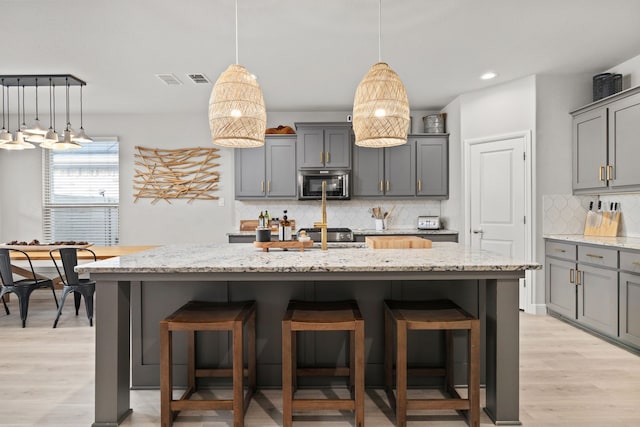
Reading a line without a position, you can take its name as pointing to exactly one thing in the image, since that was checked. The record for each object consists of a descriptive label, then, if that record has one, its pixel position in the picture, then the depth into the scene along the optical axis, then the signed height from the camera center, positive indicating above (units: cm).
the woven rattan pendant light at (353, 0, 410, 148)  226 +60
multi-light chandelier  434 +95
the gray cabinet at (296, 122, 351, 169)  556 +92
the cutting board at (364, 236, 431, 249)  294 -22
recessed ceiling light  439 +150
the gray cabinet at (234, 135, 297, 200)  561 +60
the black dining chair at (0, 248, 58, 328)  413 -73
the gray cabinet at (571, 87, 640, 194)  363 +66
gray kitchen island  213 -49
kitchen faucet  285 -15
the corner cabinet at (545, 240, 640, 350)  331 -67
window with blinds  609 +31
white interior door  462 +21
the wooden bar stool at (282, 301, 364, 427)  207 -76
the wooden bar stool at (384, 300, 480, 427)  211 -76
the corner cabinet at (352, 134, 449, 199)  561 +61
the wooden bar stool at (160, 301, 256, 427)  210 -72
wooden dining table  423 -41
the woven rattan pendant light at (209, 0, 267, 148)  222 +58
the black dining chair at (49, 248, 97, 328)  400 -70
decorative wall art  600 +59
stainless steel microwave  554 +41
